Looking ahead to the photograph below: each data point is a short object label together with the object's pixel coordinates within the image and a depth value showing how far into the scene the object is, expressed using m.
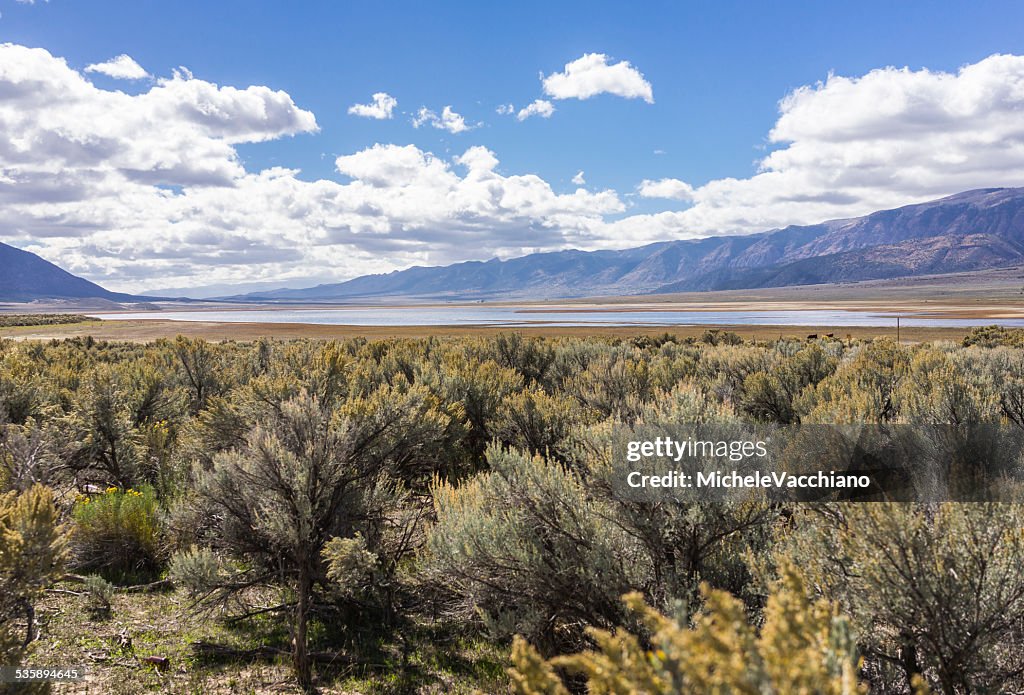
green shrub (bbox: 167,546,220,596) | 5.46
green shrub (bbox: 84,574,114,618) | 5.82
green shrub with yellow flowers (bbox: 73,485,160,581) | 6.89
